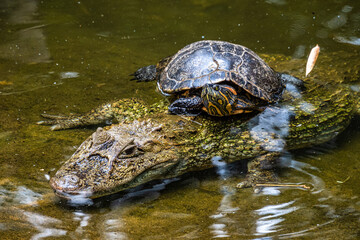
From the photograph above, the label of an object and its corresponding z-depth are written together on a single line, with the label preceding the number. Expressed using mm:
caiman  8297
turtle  9953
